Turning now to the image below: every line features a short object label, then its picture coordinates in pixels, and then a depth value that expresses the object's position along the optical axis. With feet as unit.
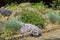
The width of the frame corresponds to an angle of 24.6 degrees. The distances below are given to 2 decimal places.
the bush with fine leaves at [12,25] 17.34
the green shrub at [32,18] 19.51
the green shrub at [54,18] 21.29
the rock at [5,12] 22.36
